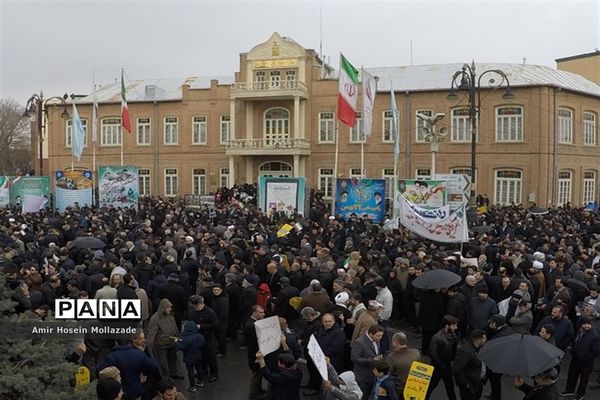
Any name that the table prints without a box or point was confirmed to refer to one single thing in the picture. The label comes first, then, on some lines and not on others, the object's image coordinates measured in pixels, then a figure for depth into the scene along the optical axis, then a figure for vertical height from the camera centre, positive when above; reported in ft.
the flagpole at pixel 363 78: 74.63 +12.95
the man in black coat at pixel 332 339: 25.27 -6.87
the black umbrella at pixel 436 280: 31.32 -5.37
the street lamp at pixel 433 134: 80.74 +6.54
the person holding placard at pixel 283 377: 22.30 -7.48
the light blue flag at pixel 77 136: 98.07 +7.43
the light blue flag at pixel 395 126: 83.71 +7.86
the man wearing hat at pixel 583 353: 27.20 -8.05
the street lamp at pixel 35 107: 95.09 +12.02
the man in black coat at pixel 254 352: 25.45 -7.50
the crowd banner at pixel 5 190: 83.82 -1.41
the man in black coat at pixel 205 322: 28.50 -6.88
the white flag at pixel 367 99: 74.38 +10.34
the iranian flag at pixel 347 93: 70.85 +10.65
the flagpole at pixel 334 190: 70.93 -1.20
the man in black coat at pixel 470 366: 24.00 -7.63
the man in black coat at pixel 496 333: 26.48 -6.95
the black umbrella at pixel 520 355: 20.17 -6.22
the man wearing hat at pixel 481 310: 30.04 -6.67
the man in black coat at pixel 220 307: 31.68 -6.92
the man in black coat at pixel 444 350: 25.12 -7.27
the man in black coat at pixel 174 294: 32.58 -6.31
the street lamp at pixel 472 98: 70.95 +9.96
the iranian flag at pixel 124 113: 103.91 +11.89
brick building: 114.83 +10.36
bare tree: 217.36 +15.30
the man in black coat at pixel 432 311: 31.68 -7.08
